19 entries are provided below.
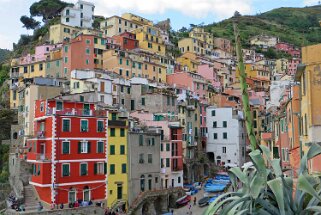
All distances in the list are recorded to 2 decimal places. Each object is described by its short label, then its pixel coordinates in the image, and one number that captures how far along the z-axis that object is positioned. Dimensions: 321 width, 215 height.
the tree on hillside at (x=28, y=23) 107.12
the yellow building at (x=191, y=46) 102.25
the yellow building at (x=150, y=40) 85.21
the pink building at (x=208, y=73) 85.12
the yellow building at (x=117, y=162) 43.16
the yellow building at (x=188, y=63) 88.69
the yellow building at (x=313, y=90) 23.14
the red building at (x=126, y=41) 81.31
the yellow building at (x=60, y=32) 83.94
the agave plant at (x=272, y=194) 7.68
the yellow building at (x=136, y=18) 101.00
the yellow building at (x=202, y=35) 115.26
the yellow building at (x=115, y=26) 92.94
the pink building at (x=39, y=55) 76.84
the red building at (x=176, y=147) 51.31
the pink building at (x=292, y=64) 113.70
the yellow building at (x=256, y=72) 102.69
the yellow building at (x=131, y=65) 69.50
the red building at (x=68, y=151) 39.03
